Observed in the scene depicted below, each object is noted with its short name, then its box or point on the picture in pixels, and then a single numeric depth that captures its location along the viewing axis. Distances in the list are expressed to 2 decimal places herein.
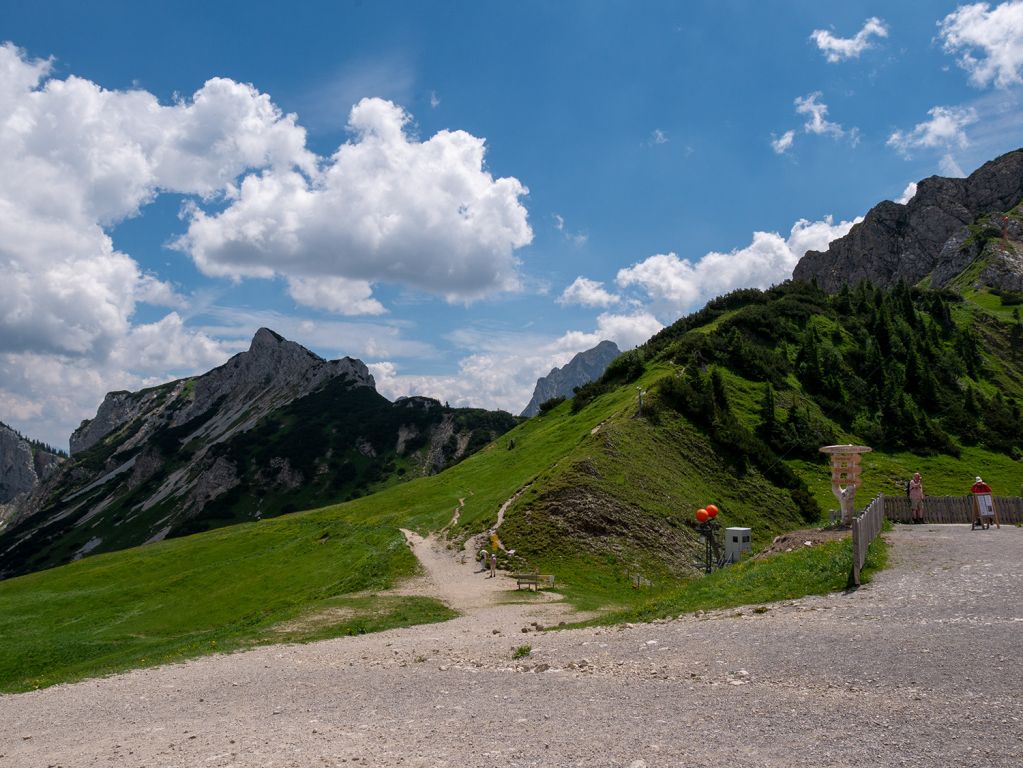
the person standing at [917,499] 36.31
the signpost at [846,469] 33.09
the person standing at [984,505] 33.28
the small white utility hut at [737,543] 39.66
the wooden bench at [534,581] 36.80
